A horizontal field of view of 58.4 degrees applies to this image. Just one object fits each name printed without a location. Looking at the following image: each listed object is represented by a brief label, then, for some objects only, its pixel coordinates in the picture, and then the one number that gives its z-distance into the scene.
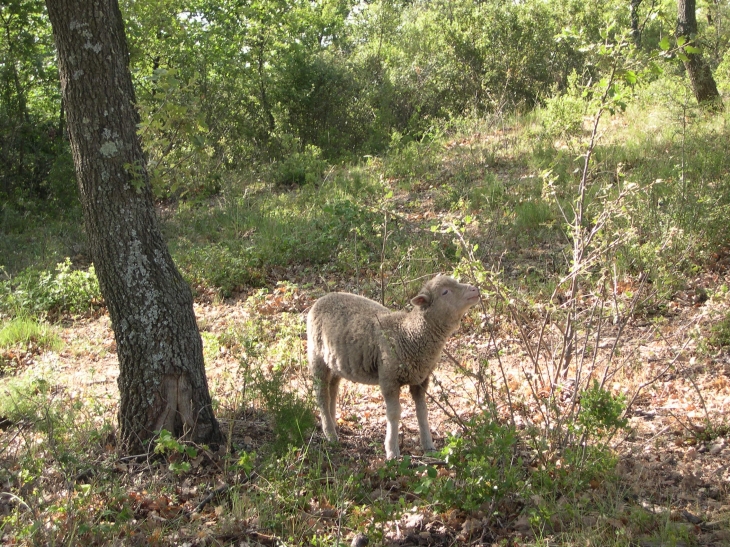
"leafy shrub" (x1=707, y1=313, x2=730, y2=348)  7.07
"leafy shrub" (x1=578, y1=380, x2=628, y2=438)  4.53
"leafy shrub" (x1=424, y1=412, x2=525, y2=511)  4.38
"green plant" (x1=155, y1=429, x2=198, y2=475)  4.69
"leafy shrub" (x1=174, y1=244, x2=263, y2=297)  11.08
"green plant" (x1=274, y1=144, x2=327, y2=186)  16.53
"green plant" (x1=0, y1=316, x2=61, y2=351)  9.45
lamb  5.74
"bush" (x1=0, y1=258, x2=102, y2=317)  10.78
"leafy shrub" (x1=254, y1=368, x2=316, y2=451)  5.25
